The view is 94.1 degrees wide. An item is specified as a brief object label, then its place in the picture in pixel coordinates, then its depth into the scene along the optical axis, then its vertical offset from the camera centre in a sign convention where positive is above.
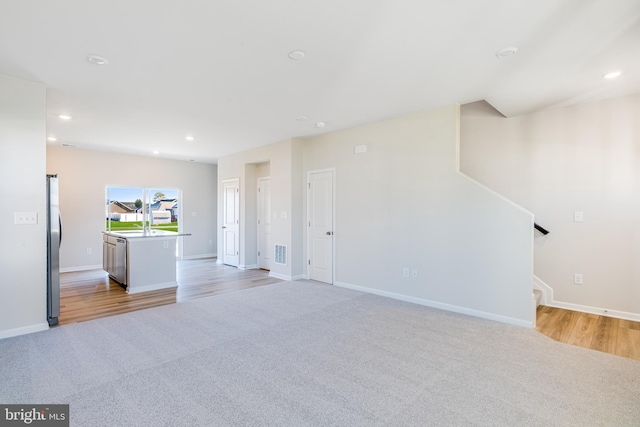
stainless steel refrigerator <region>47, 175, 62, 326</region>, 3.45 -0.46
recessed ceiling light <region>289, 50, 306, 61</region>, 2.69 +1.45
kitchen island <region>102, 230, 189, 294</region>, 4.96 -0.84
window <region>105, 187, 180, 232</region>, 7.49 +0.11
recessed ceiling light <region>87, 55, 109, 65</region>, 2.78 +1.45
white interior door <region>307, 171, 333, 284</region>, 5.56 -0.26
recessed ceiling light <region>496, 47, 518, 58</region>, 2.62 +1.44
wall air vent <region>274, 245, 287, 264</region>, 6.04 -0.88
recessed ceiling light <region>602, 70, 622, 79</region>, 3.09 +1.45
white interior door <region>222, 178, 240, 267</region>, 7.39 -0.26
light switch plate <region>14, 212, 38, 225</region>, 3.24 -0.06
